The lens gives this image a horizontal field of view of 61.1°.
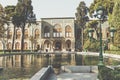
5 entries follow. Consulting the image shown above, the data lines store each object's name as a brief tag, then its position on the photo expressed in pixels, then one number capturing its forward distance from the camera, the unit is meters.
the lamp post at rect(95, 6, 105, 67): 5.91
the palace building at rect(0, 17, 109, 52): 29.01
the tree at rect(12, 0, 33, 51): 22.91
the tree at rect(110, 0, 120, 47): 13.93
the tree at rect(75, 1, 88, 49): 25.31
